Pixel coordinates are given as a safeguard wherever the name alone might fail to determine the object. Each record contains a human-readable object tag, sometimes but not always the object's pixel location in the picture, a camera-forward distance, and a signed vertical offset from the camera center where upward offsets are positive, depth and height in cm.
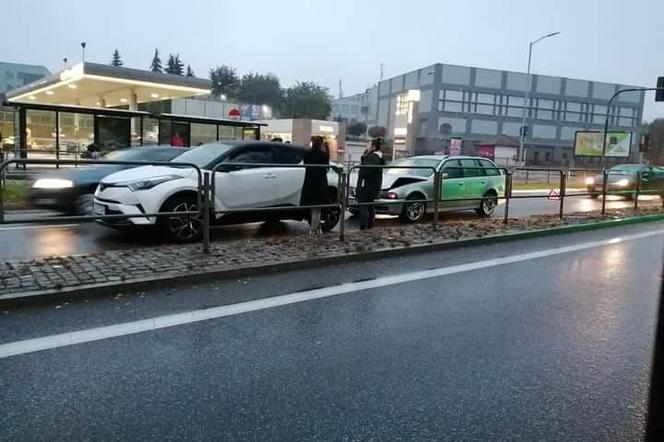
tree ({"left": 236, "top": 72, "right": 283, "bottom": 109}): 11281 +1025
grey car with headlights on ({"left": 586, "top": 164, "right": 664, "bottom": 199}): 1697 -61
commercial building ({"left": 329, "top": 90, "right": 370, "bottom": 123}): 14362 +999
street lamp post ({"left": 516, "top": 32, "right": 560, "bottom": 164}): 4186 +864
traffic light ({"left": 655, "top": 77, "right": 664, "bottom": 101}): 2967 +372
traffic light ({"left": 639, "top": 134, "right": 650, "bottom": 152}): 3828 +120
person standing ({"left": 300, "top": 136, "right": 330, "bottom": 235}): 927 -62
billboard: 4519 +130
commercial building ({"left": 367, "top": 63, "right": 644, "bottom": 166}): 8331 +737
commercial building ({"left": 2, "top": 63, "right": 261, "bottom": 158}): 2106 +50
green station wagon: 1232 -76
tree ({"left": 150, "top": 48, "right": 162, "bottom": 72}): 12825 +1682
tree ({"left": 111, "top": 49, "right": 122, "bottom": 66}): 12681 +1713
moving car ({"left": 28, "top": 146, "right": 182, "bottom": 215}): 1000 -99
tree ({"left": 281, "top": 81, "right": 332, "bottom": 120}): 10594 +768
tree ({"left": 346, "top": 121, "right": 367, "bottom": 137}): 10931 +336
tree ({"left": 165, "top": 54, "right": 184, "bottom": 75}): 12481 +1602
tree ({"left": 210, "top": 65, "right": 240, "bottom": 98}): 11492 +1213
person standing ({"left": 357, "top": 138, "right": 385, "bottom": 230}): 1034 -76
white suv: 841 -77
